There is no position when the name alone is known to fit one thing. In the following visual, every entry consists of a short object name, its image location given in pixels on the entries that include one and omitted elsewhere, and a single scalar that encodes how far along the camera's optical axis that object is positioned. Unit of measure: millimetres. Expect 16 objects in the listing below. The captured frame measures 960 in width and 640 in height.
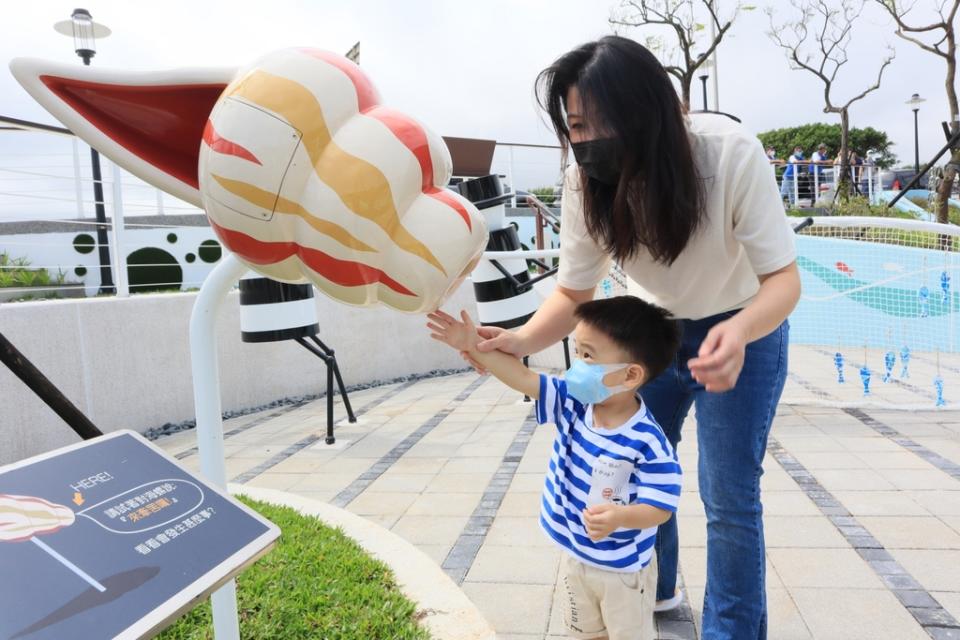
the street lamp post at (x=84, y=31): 6117
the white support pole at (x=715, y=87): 19203
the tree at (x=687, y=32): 18281
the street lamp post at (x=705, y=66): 19188
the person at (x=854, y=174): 16280
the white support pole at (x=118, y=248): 4898
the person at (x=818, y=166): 16281
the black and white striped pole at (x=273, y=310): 4289
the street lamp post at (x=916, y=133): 22828
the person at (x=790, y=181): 15788
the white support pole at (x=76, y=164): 5356
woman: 1332
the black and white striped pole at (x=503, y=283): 4570
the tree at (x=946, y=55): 12578
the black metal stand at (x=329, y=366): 4547
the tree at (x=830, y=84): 17442
